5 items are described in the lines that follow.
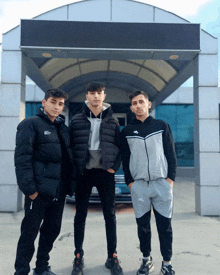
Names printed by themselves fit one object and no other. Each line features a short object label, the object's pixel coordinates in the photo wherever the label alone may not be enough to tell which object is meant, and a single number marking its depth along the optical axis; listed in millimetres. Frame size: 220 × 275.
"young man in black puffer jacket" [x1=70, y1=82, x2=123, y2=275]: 2738
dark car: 5195
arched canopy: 5398
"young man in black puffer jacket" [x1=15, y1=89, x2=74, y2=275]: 2299
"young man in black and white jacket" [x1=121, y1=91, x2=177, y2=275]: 2641
